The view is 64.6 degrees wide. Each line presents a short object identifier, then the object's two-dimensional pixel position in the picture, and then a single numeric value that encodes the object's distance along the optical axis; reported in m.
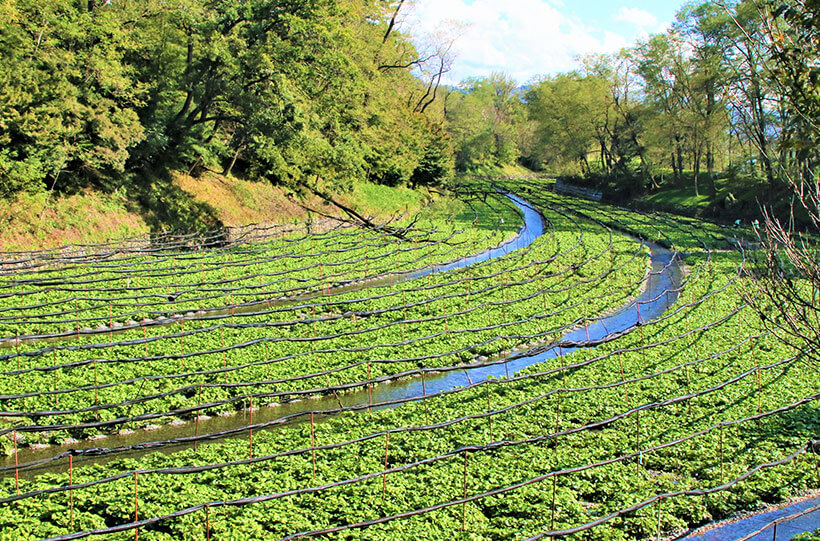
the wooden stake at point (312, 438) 14.85
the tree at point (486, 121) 108.44
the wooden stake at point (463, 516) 11.86
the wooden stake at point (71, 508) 11.45
